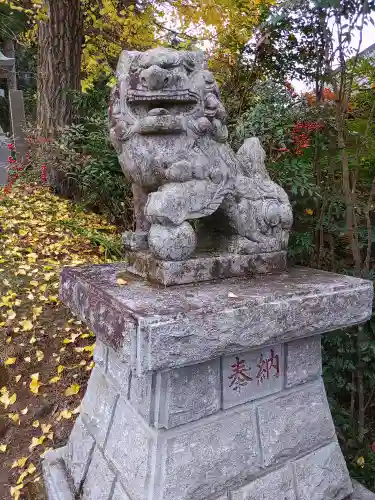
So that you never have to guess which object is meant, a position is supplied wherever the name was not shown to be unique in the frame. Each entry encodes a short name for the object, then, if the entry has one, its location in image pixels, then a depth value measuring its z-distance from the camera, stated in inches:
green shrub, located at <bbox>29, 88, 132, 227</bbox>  197.2
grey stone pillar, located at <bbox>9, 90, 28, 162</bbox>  281.3
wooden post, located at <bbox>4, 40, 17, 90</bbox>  357.4
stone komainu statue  62.8
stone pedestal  53.5
